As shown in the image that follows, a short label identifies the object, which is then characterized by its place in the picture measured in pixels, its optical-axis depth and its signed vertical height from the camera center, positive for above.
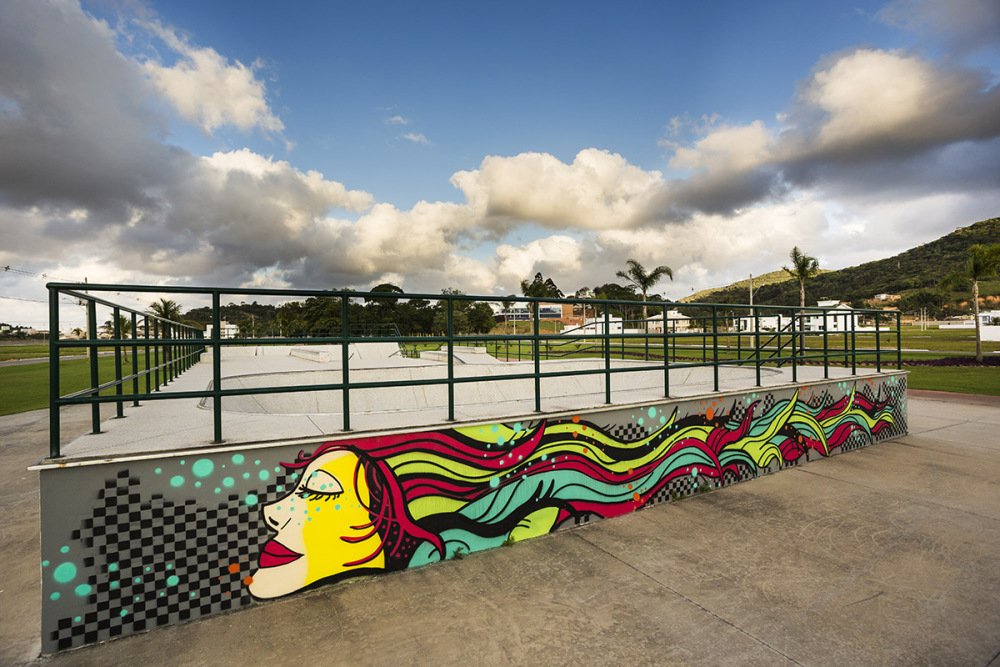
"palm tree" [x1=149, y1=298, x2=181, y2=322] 52.97 +4.70
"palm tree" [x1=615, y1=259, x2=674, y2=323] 47.50 +5.72
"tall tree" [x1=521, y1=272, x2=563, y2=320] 87.25 +10.26
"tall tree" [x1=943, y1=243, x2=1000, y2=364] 24.42 +3.18
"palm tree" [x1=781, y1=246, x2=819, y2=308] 43.41 +5.71
